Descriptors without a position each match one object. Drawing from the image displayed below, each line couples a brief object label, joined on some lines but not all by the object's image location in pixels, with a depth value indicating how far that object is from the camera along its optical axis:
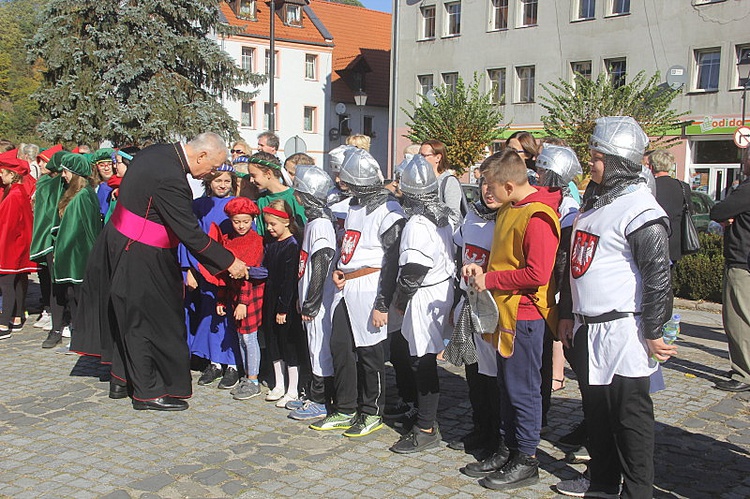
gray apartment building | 28.52
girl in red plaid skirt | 6.59
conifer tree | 24.20
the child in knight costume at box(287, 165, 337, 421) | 5.81
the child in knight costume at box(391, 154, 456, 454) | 5.16
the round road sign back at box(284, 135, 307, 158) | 21.77
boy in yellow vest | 4.60
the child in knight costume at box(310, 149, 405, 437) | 5.49
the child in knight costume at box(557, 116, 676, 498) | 3.98
